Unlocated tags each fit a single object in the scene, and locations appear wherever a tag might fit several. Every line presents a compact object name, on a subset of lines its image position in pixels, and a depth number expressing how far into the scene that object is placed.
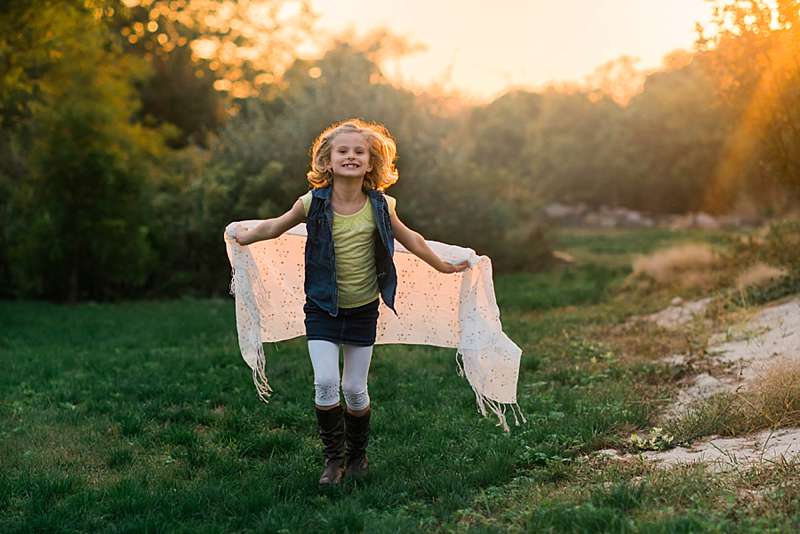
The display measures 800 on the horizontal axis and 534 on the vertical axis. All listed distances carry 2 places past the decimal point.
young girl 5.29
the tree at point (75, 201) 16.05
